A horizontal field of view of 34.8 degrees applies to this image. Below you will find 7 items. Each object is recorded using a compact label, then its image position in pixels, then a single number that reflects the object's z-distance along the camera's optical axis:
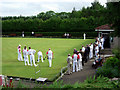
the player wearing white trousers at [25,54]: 14.06
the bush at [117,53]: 13.27
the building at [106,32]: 22.09
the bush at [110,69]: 10.58
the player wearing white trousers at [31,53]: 13.81
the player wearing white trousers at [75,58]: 12.31
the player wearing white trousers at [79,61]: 12.82
